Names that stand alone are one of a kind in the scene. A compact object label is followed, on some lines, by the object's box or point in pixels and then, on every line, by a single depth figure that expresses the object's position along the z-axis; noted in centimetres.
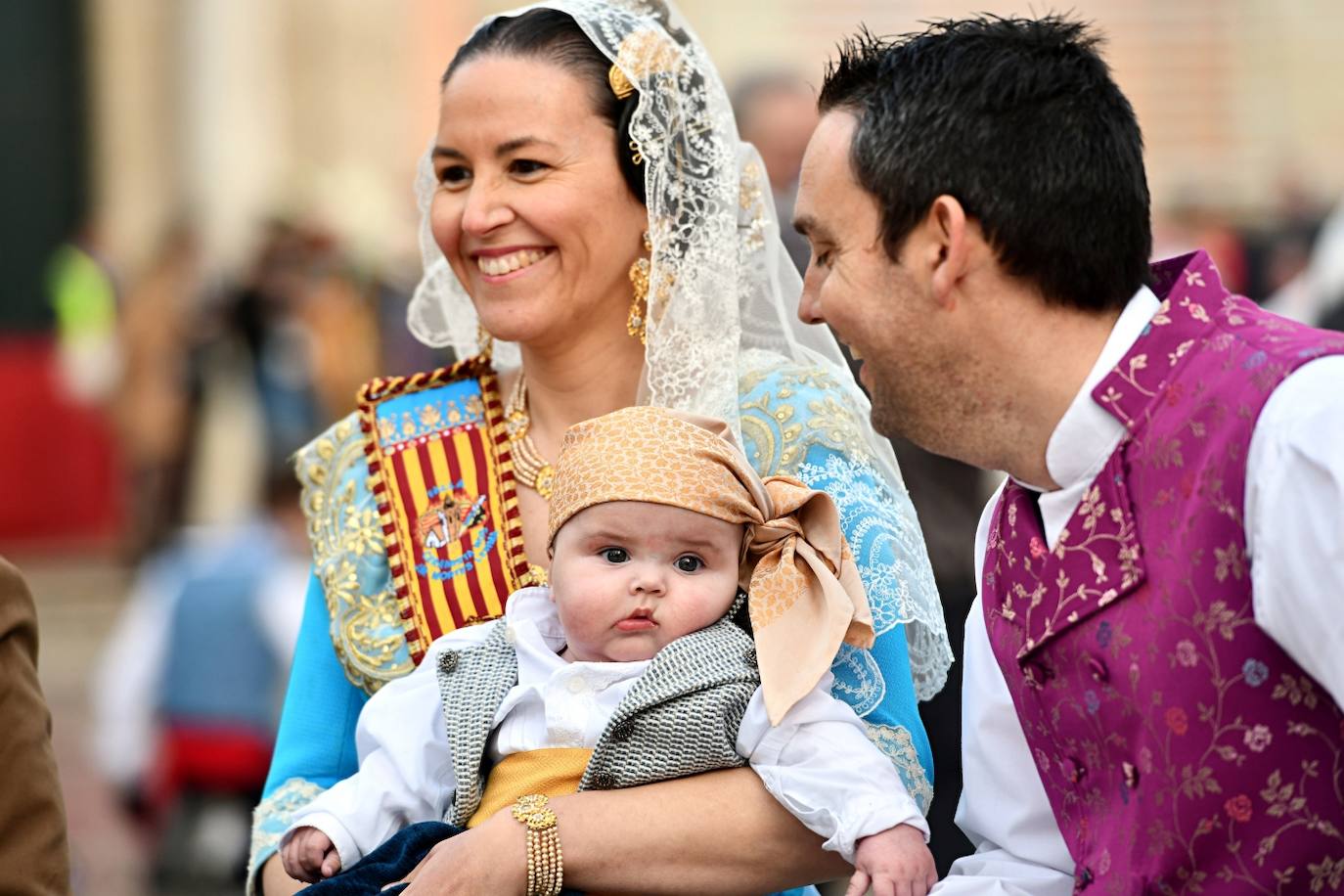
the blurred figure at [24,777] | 631
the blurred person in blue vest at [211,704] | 1291
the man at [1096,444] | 487
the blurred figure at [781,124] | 1192
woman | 684
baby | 591
